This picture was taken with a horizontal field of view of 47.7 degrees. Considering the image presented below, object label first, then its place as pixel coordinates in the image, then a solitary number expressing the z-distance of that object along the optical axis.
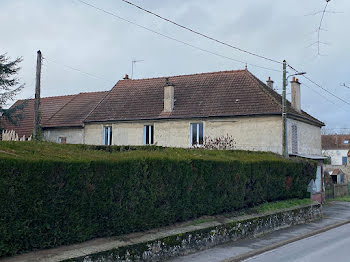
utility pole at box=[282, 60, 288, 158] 19.20
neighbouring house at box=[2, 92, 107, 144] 29.67
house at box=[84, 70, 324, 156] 24.20
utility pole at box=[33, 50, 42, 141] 19.75
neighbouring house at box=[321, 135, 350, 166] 68.69
